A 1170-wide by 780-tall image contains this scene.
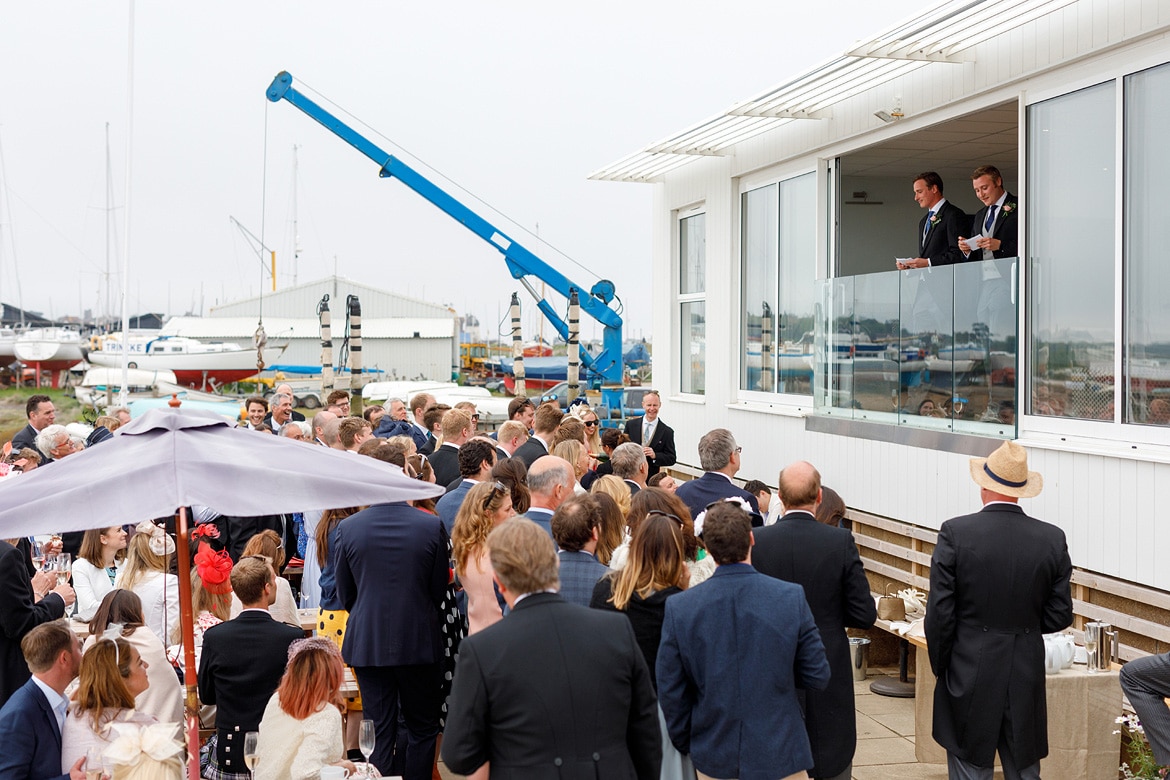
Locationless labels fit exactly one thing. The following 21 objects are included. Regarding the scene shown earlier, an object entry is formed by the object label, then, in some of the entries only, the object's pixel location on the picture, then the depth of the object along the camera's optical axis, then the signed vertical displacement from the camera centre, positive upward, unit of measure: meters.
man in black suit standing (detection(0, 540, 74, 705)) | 4.99 -1.21
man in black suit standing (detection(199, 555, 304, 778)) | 4.54 -1.32
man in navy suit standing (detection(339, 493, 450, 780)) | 5.09 -1.17
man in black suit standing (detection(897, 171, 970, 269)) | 8.20 +1.05
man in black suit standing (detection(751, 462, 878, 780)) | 4.42 -1.04
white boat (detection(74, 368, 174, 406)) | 48.16 -0.96
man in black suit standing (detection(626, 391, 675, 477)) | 10.94 -0.79
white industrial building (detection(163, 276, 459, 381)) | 63.50 +2.13
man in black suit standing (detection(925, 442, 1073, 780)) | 4.51 -1.11
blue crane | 22.34 +2.65
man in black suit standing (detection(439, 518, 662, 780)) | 2.97 -0.92
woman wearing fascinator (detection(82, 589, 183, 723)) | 4.54 -1.28
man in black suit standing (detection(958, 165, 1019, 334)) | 6.96 +0.84
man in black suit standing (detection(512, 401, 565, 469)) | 8.16 -0.51
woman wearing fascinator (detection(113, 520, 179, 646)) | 5.69 -1.21
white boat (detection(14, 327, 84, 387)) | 59.91 +0.81
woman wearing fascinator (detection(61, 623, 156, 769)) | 3.99 -1.30
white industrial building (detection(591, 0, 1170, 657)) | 5.86 +0.55
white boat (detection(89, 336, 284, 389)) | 57.16 +0.17
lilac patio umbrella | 3.49 -0.42
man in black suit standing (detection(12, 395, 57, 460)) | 9.98 -0.52
